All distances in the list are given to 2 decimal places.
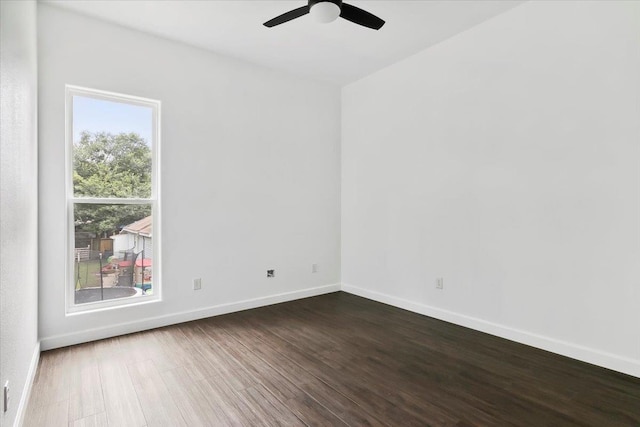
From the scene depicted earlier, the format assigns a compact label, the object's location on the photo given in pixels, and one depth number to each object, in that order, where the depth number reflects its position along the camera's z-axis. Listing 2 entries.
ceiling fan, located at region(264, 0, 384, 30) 2.51
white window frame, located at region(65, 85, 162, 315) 3.10
